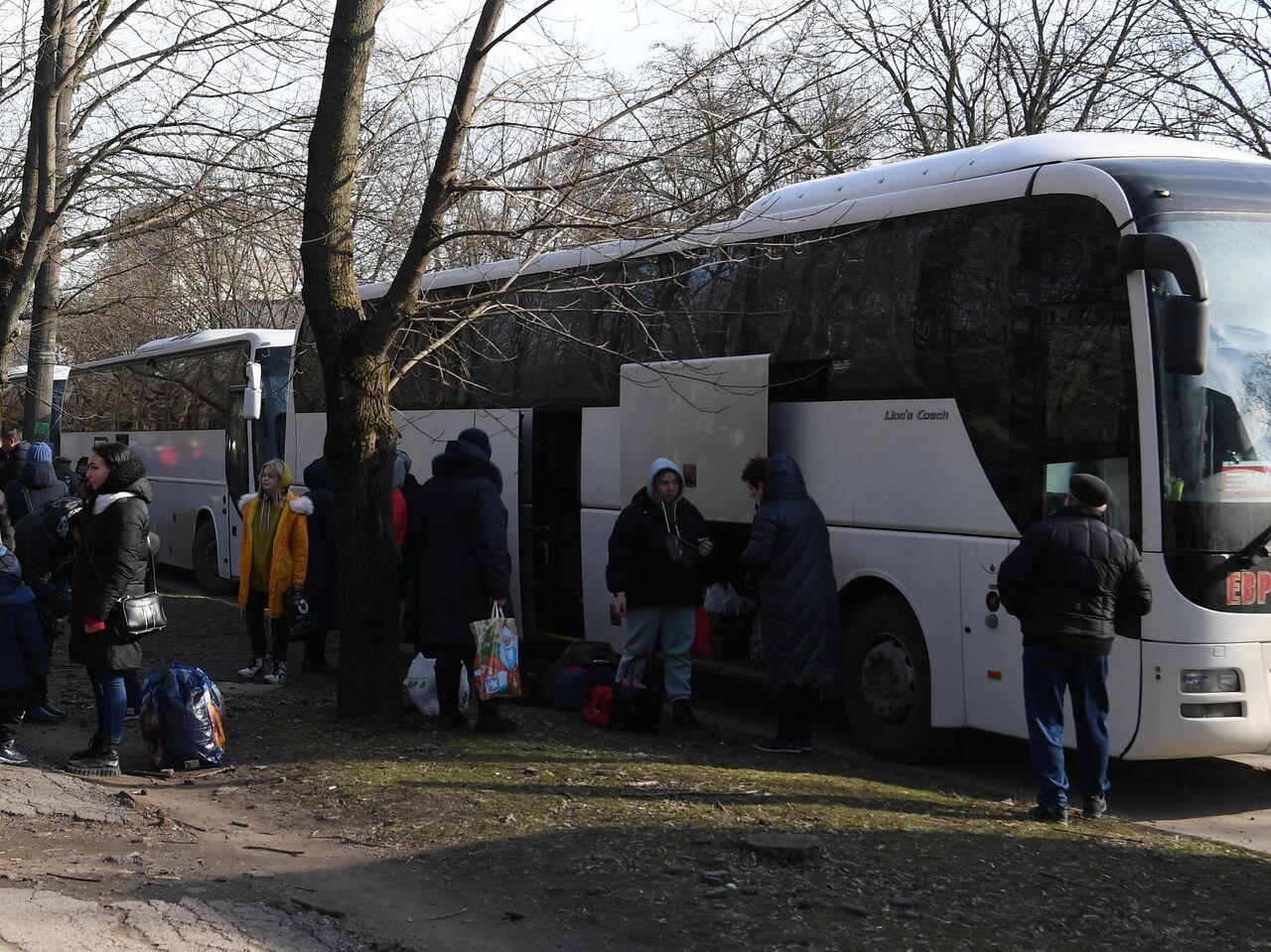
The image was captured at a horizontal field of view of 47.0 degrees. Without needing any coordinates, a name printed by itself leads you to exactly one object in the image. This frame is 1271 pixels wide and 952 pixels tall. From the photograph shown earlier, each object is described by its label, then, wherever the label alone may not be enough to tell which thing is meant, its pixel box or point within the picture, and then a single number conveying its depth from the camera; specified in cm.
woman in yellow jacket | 1116
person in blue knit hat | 1234
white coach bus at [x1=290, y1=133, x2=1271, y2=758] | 750
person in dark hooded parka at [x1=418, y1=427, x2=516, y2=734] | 871
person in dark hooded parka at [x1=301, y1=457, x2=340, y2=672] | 1159
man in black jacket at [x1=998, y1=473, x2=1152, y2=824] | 709
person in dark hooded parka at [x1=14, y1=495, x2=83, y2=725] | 922
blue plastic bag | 811
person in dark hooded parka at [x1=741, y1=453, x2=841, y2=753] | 886
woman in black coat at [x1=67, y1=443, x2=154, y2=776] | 795
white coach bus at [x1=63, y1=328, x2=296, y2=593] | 1902
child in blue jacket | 805
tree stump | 599
